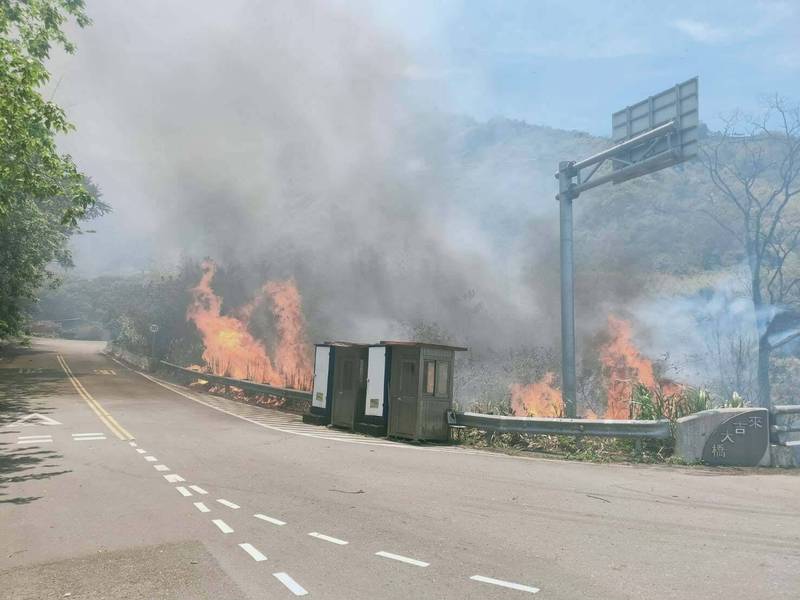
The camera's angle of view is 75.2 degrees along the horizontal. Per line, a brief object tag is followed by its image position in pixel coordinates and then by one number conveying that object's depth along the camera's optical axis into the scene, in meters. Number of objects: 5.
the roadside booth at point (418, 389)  12.77
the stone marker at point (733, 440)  9.62
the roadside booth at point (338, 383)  14.69
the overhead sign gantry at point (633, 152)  12.95
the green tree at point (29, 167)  8.08
